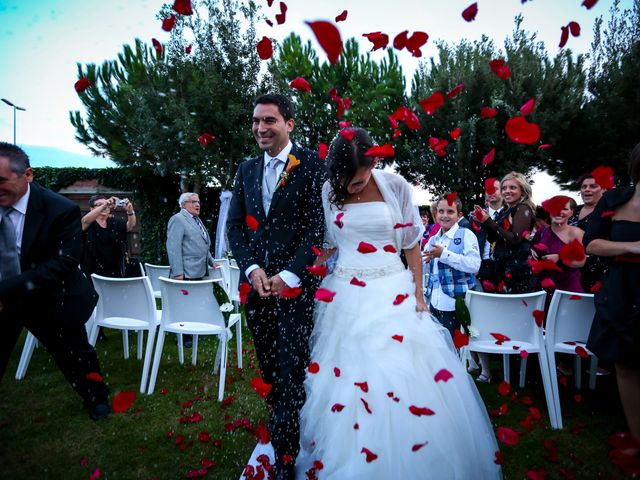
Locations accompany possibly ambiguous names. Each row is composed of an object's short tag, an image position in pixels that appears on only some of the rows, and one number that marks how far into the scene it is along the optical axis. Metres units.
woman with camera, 5.53
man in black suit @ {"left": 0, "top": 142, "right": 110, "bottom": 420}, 2.76
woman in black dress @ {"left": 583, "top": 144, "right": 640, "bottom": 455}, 2.54
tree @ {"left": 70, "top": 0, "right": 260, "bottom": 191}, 12.23
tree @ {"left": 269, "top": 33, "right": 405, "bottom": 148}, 14.88
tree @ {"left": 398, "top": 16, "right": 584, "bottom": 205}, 14.50
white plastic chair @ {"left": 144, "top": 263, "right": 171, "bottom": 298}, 6.13
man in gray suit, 5.45
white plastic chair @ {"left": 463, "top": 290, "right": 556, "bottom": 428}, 3.26
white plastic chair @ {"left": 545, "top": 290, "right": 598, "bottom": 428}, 3.22
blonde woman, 4.27
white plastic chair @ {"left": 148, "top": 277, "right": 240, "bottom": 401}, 3.80
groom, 2.50
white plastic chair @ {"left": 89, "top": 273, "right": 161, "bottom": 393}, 3.99
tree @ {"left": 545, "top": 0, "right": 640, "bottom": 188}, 14.68
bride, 2.16
